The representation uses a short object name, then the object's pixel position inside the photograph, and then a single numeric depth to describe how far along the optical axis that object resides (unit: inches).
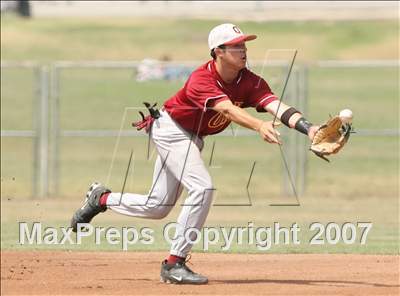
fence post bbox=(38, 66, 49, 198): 1596.9
